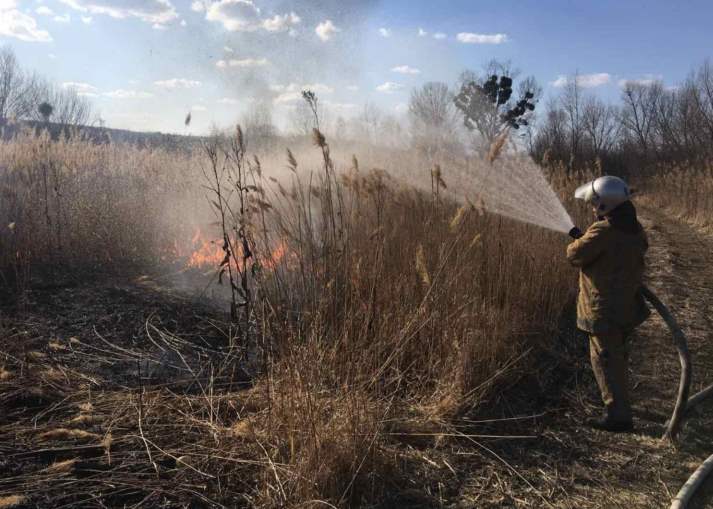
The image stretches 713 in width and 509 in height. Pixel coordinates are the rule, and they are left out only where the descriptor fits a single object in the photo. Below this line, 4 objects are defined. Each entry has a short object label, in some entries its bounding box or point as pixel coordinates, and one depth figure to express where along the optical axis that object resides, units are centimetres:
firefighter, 342
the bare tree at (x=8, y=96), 3372
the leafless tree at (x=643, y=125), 3788
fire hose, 328
